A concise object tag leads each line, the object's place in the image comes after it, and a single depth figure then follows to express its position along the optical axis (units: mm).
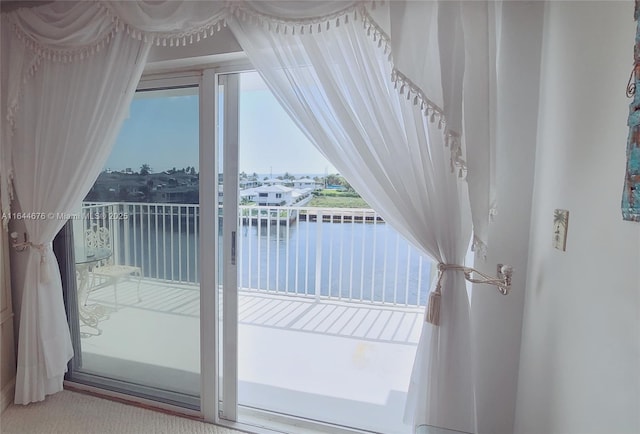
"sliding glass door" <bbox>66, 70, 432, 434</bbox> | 1806
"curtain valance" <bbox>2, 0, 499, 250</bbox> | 1212
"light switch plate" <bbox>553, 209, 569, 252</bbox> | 1083
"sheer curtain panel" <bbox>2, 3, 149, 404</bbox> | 1732
